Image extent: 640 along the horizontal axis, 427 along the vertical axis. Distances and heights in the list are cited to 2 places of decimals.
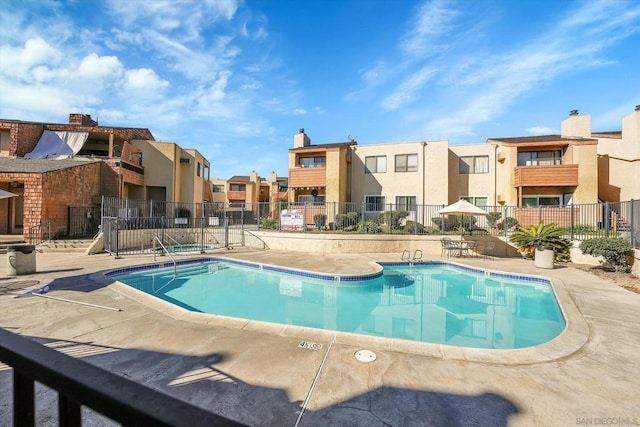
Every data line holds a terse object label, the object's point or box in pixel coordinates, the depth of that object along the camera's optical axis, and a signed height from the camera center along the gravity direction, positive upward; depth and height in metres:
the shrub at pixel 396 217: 19.00 -0.27
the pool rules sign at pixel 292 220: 16.95 -0.48
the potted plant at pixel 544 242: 11.99 -1.24
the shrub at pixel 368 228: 16.95 -0.91
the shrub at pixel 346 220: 18.73 -0.50
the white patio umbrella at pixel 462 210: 14.47 +0.18
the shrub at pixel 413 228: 16.58 -0.86
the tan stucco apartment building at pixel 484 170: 19.28 +3.22
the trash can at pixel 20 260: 8.66 -1.54
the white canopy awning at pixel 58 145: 21.19 +4.95
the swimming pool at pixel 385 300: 6.68 -2.66
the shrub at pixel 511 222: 18.06 -0.52
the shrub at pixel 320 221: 18.74 -0.58
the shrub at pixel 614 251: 10.10 -1.29
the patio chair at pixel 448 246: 15.22 -1.74
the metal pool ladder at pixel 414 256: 13.93 -2.22
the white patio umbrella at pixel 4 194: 10.12 +0.54
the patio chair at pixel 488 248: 14.84 -1.85
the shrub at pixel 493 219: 18.66 -0.34
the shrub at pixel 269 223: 19.09 -0.76
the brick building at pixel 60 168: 15.04 +2.62
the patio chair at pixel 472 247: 15.80 -1.84
